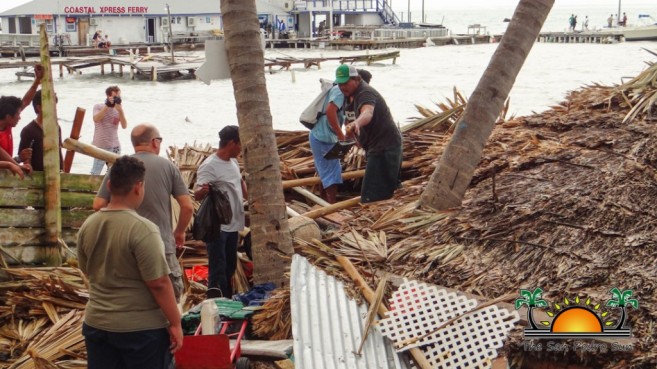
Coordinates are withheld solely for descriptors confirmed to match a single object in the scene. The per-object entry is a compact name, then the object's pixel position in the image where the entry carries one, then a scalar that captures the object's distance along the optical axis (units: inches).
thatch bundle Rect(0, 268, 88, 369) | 238.7
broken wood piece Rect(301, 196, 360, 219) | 315.3
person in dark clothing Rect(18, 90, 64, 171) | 319.9
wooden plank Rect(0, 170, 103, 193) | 287.9
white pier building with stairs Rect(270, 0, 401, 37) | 3284.9
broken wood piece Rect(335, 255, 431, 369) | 195.6
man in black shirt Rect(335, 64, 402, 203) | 313.6
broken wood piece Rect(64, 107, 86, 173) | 323.9
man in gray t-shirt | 222.1
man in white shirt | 264.5
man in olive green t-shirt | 171.9
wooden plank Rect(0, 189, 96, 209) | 289.1
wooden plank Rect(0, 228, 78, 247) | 289.7
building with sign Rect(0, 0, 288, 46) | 2660.7
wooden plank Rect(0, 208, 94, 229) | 289.3
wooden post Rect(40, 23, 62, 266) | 293.4
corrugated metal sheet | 197.3
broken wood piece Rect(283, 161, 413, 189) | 371.2
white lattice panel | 193.6
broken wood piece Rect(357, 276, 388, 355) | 202.8
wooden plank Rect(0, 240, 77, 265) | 290.4
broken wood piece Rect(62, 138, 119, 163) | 296.2
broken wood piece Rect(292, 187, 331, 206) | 357.5
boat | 2903.5
